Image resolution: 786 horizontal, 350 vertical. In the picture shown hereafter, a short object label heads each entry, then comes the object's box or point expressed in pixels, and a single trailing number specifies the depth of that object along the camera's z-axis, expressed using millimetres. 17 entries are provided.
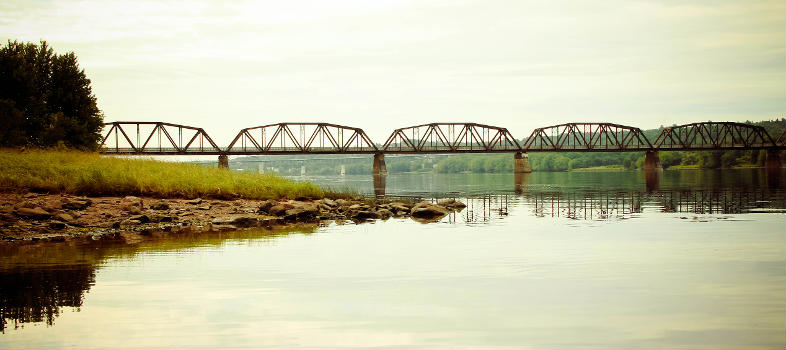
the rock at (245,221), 31062
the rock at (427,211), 36375
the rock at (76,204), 30509
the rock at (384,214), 36128
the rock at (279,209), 34844
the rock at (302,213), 34347
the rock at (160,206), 32981
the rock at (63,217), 28062
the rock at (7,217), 26689
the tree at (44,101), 56688
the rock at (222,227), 28906
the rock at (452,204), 43478
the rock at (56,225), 26844
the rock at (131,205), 31703
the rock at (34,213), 27453
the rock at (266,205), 35341
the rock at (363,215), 35500
